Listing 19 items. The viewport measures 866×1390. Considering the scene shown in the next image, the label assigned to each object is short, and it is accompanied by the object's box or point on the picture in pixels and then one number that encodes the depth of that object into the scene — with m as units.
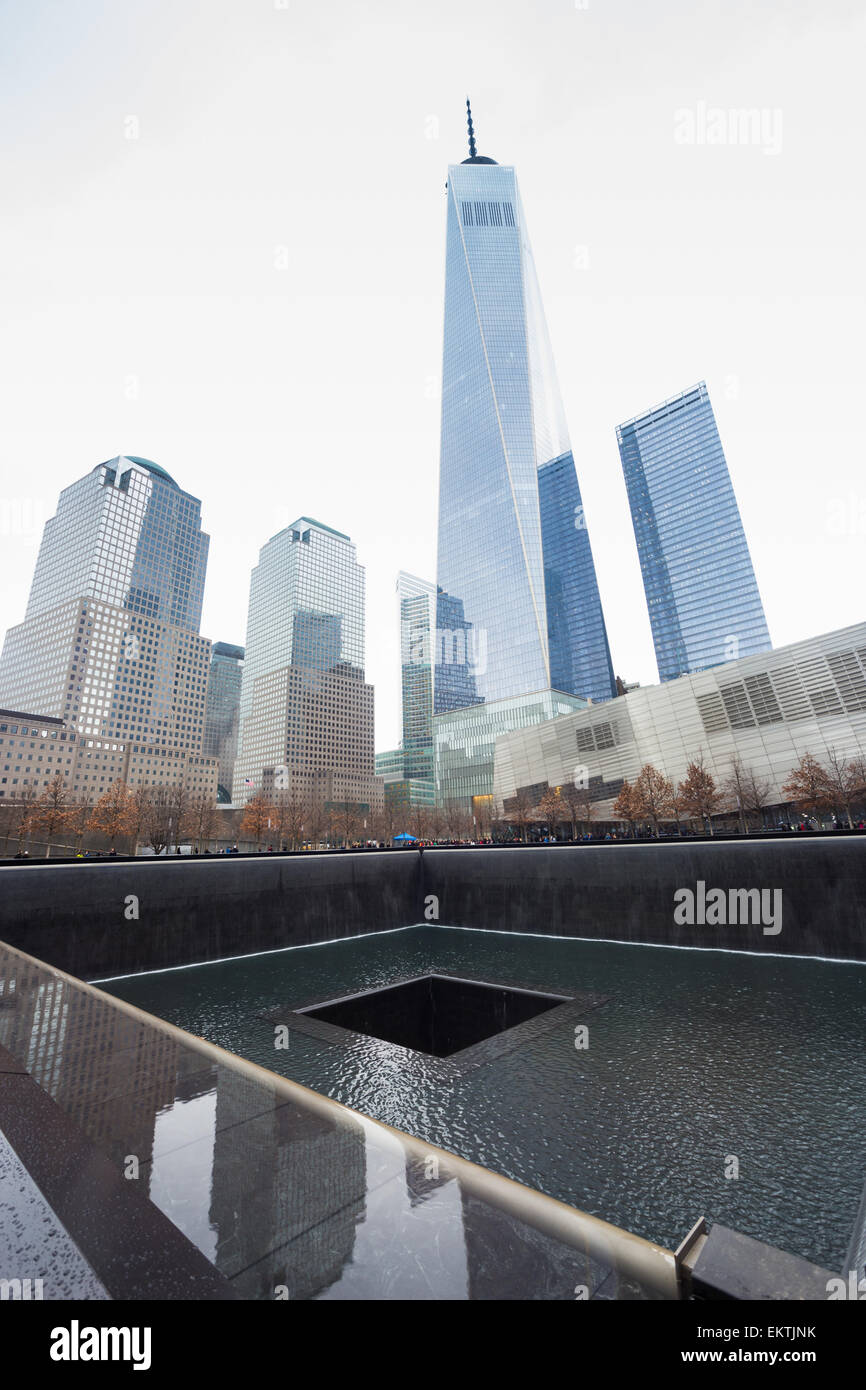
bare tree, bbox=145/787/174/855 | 55.84
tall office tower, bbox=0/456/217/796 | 141.62
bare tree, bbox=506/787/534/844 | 78.69
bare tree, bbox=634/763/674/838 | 61.78
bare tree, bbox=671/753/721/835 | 57.53
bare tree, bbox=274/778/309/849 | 69.12
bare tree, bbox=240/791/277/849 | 75.44
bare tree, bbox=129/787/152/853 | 63.81
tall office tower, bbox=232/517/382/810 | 169.38
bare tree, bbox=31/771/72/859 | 57.53
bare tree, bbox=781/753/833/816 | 52.35
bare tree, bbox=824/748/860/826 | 50.81
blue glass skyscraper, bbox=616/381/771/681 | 140.88
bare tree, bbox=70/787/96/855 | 62.28
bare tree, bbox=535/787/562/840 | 73.69
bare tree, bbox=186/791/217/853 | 74.00
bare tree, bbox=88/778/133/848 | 61.88
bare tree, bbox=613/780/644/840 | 63.24
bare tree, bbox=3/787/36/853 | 56.24
